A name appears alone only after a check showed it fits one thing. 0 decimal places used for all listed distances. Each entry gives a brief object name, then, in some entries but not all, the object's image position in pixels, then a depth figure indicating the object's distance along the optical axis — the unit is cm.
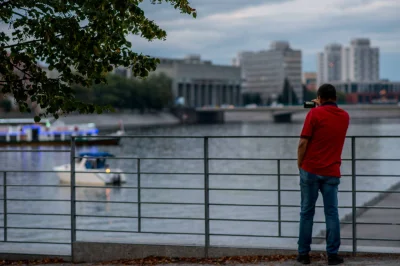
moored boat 10925
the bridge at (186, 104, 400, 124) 12794
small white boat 5556
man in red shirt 752
